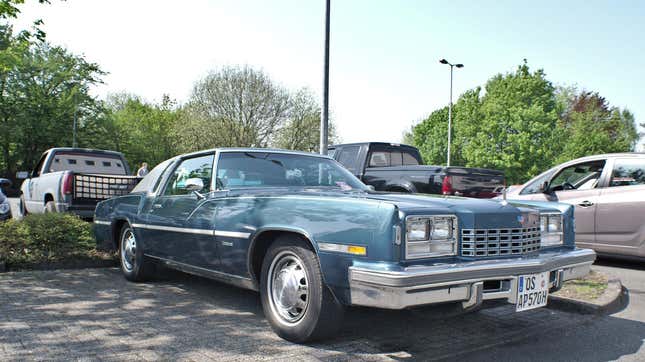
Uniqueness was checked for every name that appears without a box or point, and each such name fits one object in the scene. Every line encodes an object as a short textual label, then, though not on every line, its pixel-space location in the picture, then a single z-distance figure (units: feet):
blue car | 10.45
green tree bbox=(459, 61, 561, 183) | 126.21
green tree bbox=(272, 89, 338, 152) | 118.83
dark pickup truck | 31.76
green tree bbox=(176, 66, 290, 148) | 117.39
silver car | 23.84
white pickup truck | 28.81
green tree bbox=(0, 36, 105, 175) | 120.57
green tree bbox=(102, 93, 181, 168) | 141.92
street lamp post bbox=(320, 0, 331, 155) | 33.99
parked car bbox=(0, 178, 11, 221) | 26.50
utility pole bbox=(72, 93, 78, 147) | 126.84
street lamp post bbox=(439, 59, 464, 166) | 115.74
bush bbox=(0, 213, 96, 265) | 21.40
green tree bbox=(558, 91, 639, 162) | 131.64
